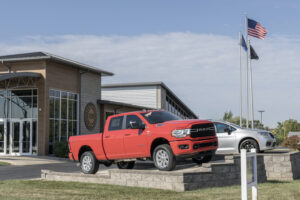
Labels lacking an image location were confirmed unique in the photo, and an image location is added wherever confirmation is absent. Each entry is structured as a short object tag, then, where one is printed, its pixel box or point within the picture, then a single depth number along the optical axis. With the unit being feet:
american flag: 98.48
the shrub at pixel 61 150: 99.14
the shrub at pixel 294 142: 104.30
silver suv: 54.34
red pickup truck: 40.40
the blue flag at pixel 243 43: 110.99
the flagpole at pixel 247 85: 99.19
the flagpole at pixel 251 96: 96.53
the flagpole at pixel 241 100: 124.26
